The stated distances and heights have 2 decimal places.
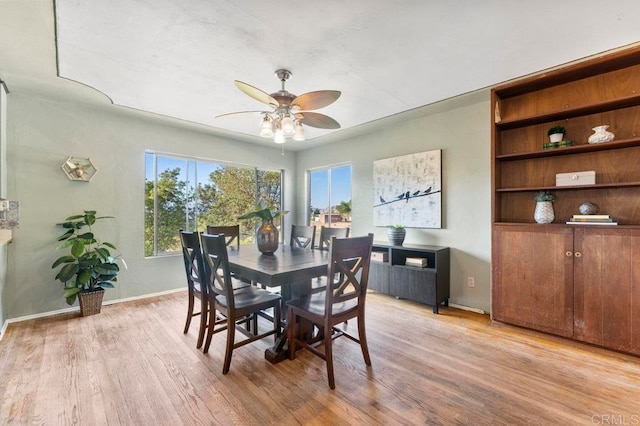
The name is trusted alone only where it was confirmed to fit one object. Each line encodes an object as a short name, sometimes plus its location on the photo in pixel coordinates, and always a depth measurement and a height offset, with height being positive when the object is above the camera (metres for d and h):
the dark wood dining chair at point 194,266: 2.36 -0.47
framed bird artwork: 3.74 +0.30
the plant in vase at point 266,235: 2.73 -0.21
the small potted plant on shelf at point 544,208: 2.75 +0.02
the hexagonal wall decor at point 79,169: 3.39 +0.56
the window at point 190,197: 4.08 +0.26
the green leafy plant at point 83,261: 3.13 -0.54
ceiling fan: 2.13 +0.87
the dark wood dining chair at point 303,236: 3.61 -0.31
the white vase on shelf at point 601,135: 2.45 +0.65
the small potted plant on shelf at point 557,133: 2.72 +0.74
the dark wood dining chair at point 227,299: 2.09 -0.71
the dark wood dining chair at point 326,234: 3.19 -0.26
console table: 3.34 -0.78
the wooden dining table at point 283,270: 2.01 -0.42
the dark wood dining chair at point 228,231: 3.49 -0.23
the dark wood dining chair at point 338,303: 1.96 -0.71
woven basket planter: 3.25 -1.01
